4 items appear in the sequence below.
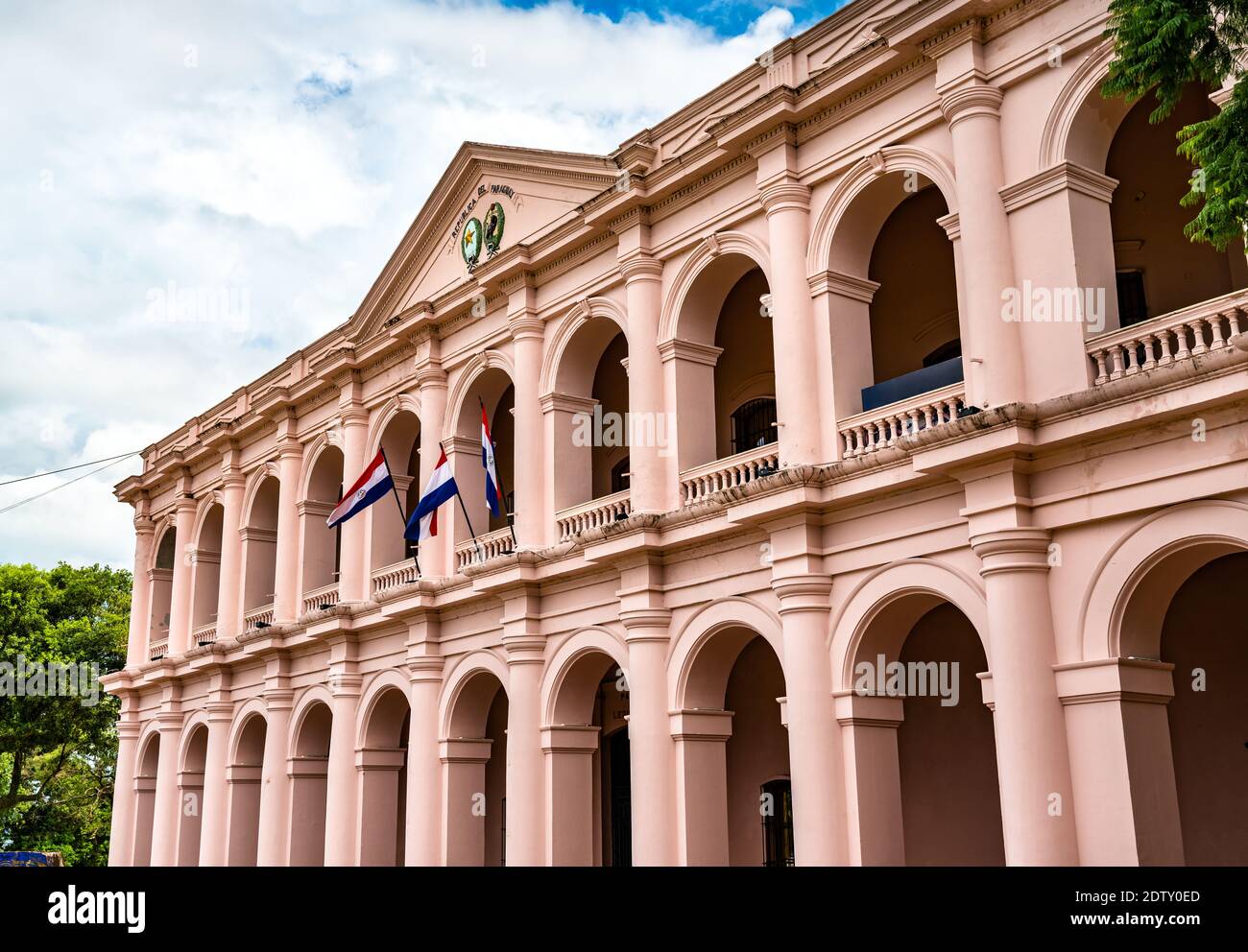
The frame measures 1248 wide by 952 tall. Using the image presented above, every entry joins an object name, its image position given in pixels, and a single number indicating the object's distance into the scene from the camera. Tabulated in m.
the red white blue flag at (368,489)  17.80
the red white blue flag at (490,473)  15.93
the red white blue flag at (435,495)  16.50
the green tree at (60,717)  34.38
